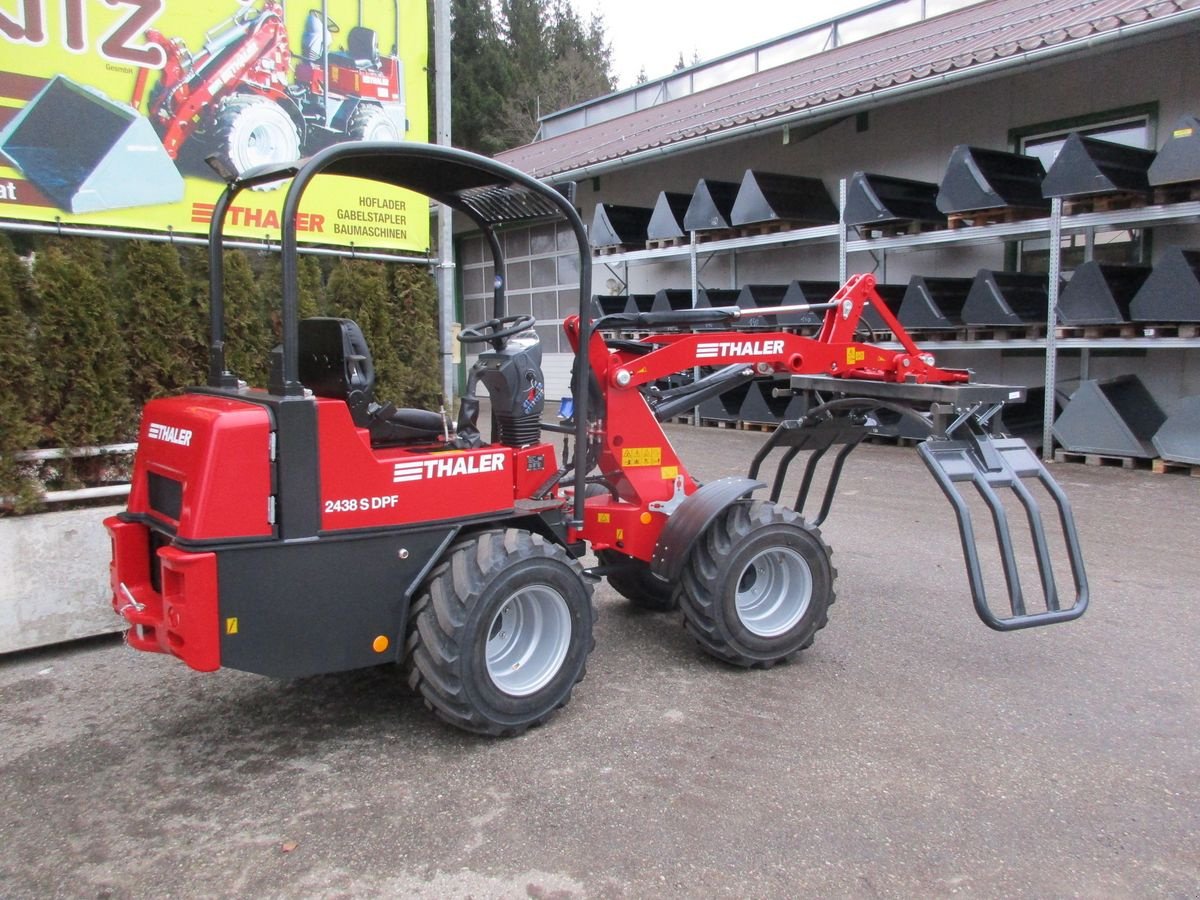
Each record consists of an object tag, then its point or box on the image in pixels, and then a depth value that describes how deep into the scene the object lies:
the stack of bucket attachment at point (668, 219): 14.36
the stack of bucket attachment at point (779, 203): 12.68
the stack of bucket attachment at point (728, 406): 13.60
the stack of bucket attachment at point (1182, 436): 9.06
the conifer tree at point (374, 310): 6.38
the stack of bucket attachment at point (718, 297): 13.85
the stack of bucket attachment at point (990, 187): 10.27
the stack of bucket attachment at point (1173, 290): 8.73
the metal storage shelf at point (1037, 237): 9.09
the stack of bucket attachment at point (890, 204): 11.36
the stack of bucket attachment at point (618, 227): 15.42
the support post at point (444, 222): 6.59
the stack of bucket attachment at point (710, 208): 13.48
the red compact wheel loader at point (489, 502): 3.40
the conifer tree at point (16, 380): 4.86
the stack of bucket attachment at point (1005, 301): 10.15
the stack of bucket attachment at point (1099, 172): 9.19
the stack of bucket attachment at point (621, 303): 15.38
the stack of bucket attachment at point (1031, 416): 10.55
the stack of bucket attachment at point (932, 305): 10.75
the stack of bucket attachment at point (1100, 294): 9.39
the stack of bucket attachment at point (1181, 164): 8.65
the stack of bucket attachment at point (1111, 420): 9.57
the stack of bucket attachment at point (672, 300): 14.44
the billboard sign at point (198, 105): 5.21
